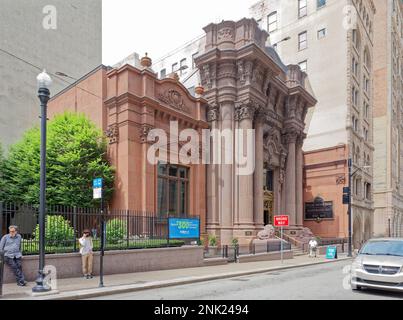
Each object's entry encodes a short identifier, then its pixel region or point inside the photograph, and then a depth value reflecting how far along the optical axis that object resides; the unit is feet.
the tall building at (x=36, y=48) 103.60
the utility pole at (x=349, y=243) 106.21
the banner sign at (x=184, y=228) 62.54
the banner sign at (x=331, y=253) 93.56
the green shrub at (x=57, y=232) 47.86
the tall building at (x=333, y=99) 142.20
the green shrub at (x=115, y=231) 54.90
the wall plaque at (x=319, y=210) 141.28
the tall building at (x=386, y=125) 197.47
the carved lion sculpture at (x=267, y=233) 90.52
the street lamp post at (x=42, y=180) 36.32
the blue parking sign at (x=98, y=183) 42.04
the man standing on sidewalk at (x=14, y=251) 39.73
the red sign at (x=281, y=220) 75.31
